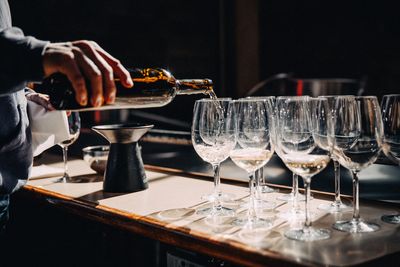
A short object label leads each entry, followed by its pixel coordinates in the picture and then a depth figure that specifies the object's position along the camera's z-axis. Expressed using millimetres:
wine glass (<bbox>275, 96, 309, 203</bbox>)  1187
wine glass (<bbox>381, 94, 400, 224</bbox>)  1147
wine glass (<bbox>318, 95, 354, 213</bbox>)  1310
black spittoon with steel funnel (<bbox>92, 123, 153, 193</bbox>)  1579
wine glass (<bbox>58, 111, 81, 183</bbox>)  1903
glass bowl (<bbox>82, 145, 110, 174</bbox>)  1899
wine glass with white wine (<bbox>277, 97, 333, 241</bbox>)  1084
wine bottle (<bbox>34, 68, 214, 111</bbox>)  1188
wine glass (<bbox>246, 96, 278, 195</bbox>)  1412
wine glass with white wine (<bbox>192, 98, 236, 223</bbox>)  1291
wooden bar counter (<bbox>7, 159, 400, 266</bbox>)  941
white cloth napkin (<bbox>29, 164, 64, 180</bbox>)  1916
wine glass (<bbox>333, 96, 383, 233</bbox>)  1102
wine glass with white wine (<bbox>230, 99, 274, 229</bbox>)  1207
